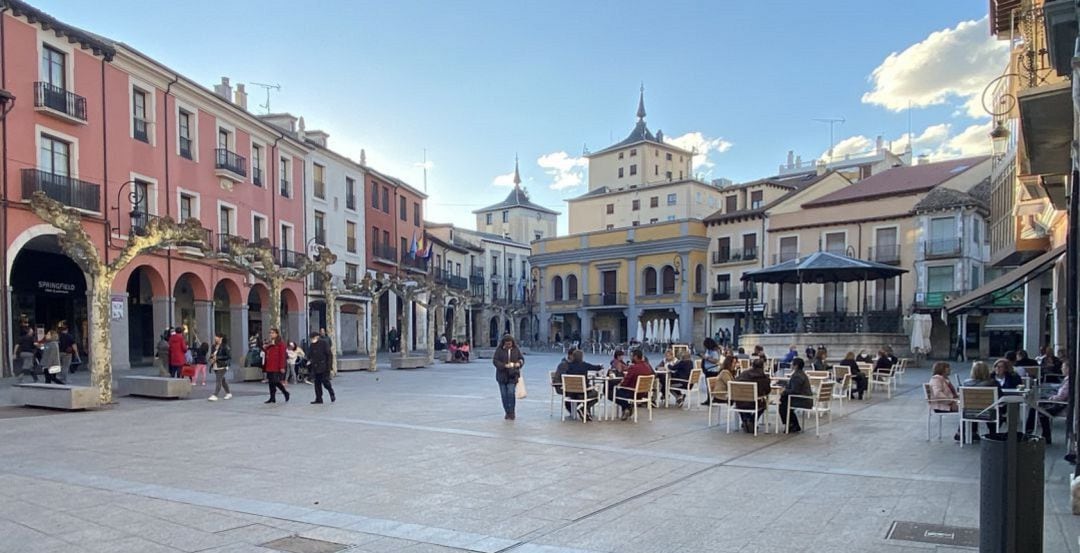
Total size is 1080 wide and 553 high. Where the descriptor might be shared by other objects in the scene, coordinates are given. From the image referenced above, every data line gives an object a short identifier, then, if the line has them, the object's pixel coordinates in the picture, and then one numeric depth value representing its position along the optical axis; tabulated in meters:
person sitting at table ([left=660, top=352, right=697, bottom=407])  13.62
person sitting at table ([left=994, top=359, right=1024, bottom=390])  9.84
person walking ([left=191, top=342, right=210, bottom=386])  18.53
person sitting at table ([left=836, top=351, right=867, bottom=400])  14.63
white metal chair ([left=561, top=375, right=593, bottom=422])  11.27
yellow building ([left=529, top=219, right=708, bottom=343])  49.47
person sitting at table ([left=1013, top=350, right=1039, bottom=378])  11.89
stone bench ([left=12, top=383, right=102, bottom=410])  12.62
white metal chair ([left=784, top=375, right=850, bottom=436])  9.96
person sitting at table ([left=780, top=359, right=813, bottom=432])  9.96
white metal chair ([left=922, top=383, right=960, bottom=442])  9.55
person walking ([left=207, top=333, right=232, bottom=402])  14.83
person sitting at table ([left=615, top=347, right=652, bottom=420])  11.53
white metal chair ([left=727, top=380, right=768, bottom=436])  9.82
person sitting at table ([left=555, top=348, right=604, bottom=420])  11.57
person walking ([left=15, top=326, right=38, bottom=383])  16.95
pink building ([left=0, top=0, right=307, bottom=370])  19.30
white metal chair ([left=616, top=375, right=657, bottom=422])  11.34
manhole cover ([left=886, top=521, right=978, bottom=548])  4.94
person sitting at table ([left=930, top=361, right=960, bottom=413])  9.45
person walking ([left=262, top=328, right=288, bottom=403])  14.03
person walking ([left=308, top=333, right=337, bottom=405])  13.96
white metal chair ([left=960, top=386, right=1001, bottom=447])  8.55
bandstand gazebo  24.78
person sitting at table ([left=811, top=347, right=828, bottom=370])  15.30
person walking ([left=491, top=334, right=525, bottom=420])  11.39
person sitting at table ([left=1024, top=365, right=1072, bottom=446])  8.68
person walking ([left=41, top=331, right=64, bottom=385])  15.76
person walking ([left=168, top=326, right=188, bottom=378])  17.95
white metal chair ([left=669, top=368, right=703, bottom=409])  13.32
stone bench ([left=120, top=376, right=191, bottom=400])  14.89
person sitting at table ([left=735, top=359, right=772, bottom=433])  10.09
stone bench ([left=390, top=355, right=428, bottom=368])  26.66
